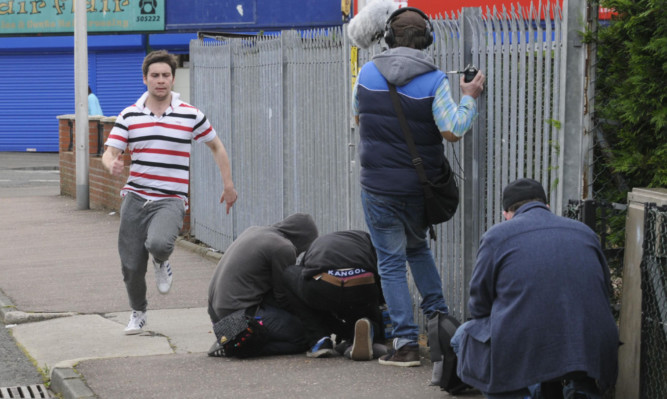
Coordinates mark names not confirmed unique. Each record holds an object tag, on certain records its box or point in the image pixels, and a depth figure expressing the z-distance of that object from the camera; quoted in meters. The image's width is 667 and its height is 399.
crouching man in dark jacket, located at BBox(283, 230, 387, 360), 13.11
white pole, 33.37
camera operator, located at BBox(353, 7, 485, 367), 12.34
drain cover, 12.86
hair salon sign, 61.41
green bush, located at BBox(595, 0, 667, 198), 10.70
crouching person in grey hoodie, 13.80
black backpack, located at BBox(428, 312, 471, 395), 11.21
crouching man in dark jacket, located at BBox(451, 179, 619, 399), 9.37
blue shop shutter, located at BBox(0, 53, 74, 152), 65.75
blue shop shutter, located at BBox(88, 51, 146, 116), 63.59
